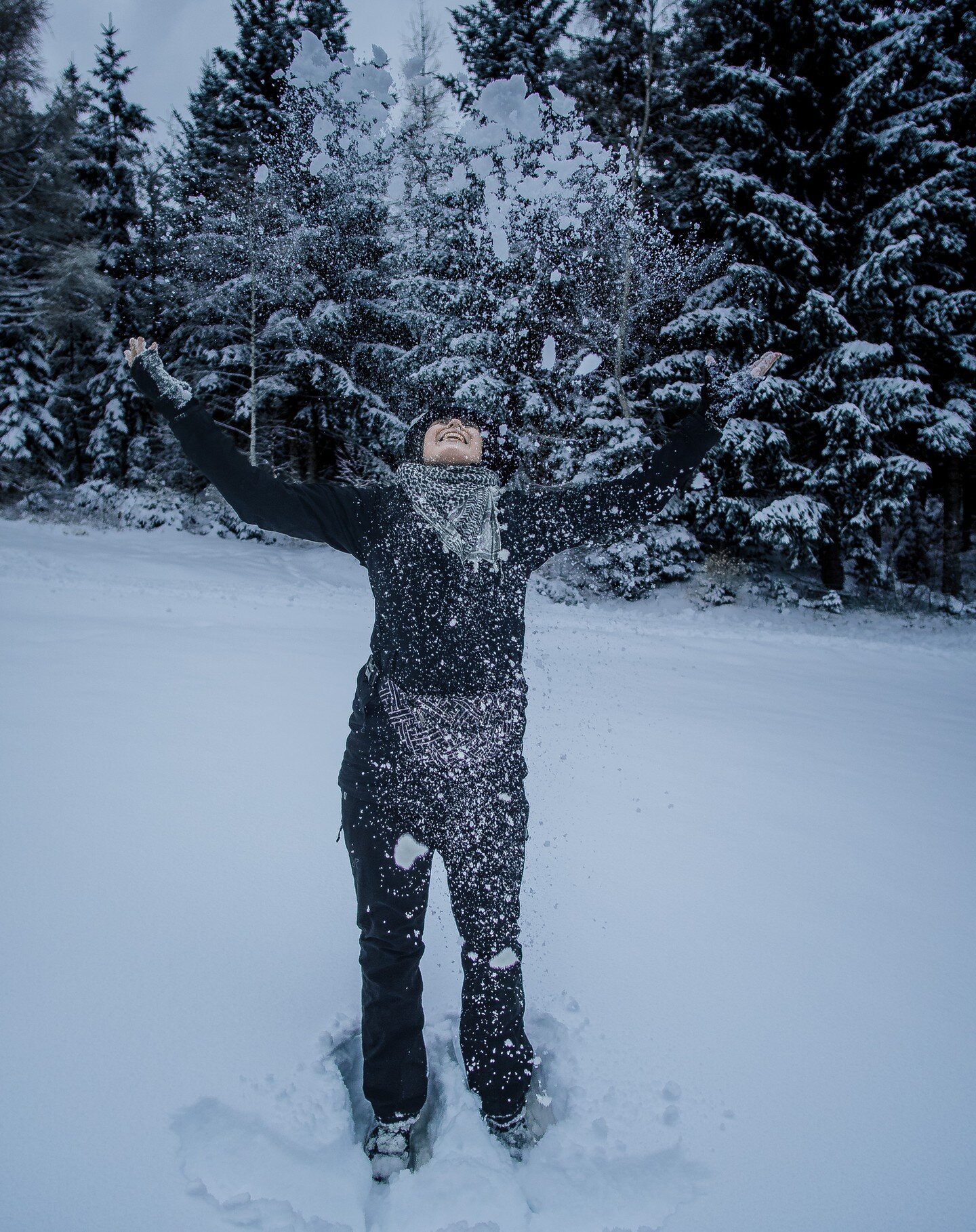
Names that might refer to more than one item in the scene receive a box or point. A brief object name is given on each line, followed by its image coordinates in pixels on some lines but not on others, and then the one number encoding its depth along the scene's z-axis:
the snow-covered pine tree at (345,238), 14.24
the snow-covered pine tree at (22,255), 11.86
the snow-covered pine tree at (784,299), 11.41
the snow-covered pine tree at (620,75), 12.99
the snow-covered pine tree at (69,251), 12.94
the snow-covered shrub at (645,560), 12.34
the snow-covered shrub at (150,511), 15.12
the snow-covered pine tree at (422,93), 13.88
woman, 1.64
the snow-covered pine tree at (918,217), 11.16
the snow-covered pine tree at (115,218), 17.08
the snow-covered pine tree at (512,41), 13.60
